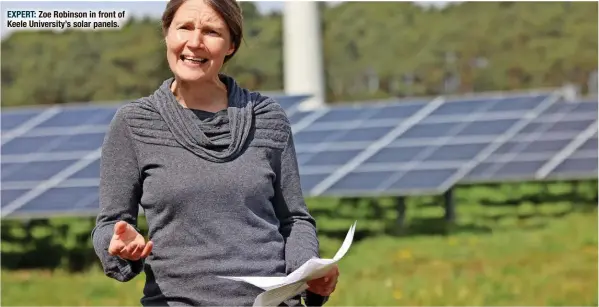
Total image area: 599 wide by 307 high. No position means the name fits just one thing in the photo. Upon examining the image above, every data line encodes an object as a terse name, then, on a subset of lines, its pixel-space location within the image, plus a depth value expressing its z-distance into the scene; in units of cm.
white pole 1260
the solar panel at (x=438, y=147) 1113
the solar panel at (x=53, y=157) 933
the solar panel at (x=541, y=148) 1329
